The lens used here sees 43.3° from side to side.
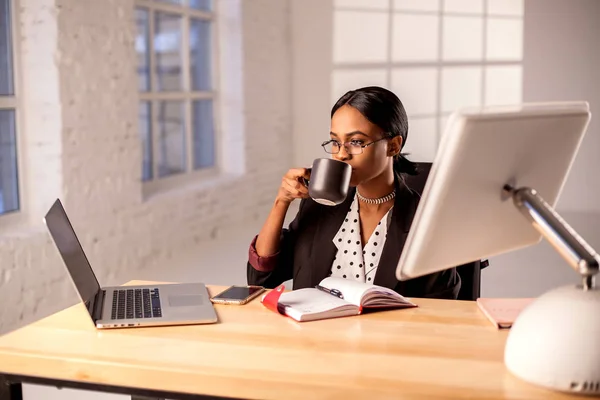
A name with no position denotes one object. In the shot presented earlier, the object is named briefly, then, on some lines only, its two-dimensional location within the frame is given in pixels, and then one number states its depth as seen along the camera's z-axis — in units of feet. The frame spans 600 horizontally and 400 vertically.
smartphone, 5.47
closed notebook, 4.92
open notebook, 5.11
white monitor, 3.79
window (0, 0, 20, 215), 11.16
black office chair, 6.55
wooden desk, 3.90
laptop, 4.92
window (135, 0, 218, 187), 15.37
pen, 5.47
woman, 6.27
